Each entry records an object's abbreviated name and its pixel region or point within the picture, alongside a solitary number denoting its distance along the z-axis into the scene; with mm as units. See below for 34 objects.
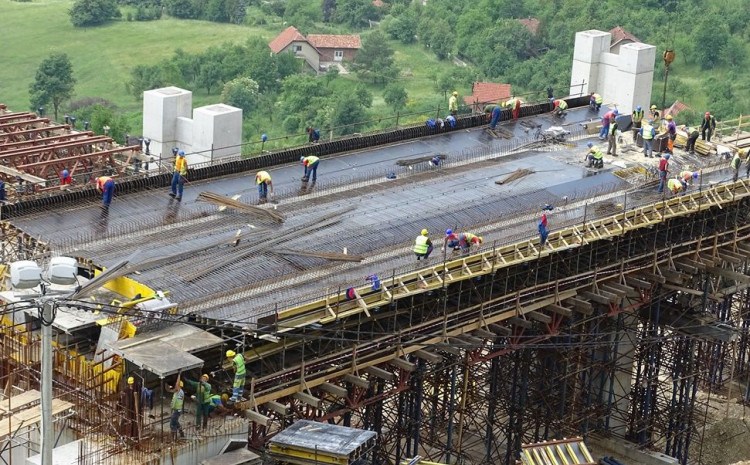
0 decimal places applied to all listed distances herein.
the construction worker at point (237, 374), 42969
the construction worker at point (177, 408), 41812
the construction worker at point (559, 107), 71750
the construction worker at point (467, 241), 52219
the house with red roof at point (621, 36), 149625
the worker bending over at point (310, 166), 58500
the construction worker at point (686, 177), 61125
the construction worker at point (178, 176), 55406
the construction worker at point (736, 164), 63438
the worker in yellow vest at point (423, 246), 51250
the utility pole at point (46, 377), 33844
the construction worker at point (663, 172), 61909
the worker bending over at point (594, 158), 63656
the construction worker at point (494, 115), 69000
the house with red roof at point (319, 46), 163000
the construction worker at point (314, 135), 63875
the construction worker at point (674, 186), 60312
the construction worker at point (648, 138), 65875
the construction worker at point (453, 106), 69081
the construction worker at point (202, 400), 42531
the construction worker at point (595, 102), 73438
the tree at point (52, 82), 145375
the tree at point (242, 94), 143625
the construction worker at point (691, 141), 67875
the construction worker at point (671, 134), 66812
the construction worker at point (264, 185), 56156
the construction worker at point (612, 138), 65750
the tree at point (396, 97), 148750
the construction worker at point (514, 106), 70750
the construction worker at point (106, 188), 53500
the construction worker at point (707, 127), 69875
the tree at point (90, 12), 168750
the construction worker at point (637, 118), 69750
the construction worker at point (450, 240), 51950
